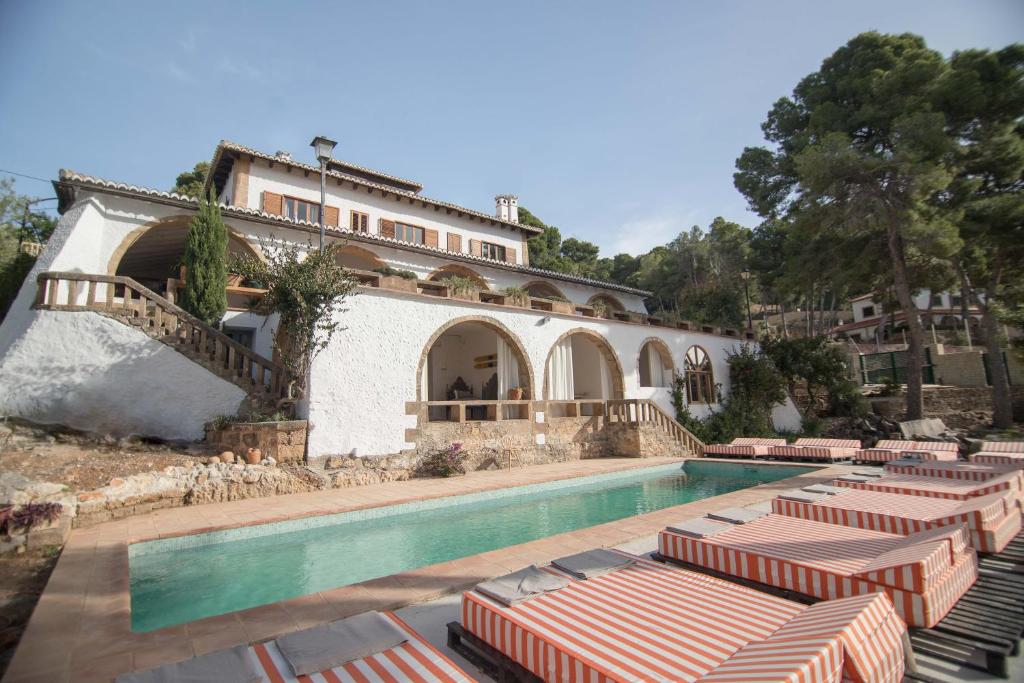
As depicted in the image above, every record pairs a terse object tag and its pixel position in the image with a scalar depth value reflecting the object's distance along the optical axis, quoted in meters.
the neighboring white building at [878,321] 36.75
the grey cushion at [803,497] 6.48
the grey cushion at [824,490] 6.99
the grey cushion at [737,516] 5.70
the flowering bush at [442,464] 12.38
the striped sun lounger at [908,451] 11.28
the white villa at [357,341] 10.67
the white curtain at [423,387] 13.16
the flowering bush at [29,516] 6.30
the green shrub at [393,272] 16.92
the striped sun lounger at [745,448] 14.60
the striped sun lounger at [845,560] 3.54
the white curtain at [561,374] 16.47
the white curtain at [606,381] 18.11
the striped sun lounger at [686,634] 2.52
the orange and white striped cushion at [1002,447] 10.82
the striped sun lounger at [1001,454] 9.86
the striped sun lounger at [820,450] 13.51
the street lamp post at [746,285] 28.70
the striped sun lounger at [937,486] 6.21
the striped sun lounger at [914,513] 4.80
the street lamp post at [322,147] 11.34
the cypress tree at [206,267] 12.88
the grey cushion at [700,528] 5.06
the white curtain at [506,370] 15.63
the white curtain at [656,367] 20.42
